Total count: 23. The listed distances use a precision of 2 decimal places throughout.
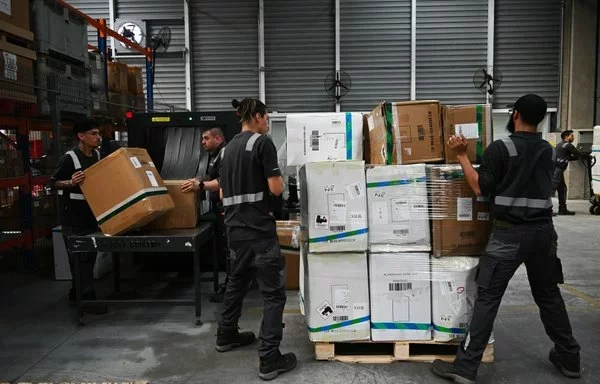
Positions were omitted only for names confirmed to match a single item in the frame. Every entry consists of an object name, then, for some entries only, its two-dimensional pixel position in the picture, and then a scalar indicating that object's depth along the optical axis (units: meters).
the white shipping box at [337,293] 3.20
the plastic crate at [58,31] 5.22
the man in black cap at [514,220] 2.78
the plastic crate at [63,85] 5.18
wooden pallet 3.23
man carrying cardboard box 4.22
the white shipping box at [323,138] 3.30
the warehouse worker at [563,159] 9.16
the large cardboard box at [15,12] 4.62
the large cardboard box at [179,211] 4.19
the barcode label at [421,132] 3.22
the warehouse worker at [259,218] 3.05
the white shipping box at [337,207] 3.16
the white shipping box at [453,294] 3.14
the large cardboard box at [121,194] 3.72
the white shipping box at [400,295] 3.19
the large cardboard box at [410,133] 3.21
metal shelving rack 5.13
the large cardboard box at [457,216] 3.11
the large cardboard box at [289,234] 4.98
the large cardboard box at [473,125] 3.21
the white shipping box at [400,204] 3.17
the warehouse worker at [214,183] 4.14
